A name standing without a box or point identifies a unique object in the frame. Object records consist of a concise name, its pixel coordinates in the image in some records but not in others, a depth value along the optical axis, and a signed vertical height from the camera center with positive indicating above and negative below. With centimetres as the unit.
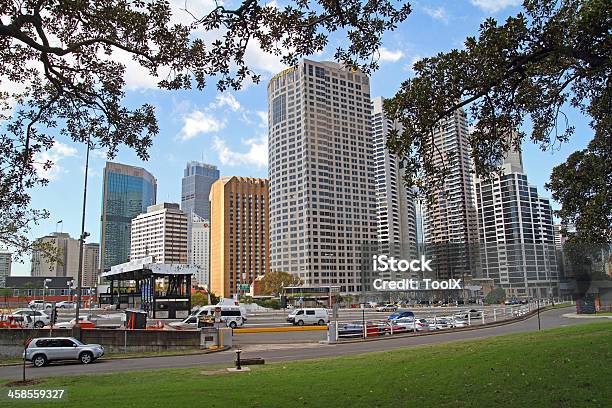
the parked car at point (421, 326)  3903 -343
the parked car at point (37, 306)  7041 -245
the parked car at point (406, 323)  3835 -321
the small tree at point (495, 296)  11103 -351
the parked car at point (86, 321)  3618 -271
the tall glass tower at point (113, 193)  18455 +3683
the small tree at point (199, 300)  9289 -260
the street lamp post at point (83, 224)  3222 +429
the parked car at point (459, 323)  4208 -352
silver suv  2316 -296
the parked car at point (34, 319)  4088 -264
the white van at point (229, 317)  4322 -294
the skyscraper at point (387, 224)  19109 +2369
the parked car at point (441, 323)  3988 -343
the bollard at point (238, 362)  1873 -291
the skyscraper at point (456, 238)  13725 +1529
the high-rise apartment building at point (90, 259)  19049 +1168
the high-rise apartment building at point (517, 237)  11800 +1383
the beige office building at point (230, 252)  19388 +1339
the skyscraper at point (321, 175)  17100 +4005
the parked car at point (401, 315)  4991 -337
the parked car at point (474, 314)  5272 -352
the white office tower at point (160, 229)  19462 +2324
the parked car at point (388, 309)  8262 -444
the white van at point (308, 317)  4881 -321
